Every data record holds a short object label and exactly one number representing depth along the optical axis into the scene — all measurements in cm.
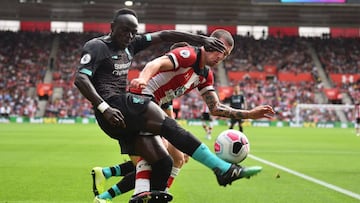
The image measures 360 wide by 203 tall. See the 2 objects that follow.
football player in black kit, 1050
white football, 1190
